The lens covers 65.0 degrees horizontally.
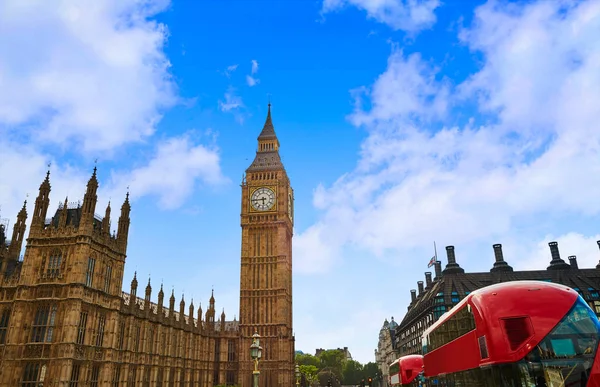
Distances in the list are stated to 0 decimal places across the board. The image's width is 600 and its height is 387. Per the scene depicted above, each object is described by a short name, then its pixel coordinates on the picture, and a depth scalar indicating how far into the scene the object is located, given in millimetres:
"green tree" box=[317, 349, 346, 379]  167875
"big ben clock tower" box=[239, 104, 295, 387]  83625
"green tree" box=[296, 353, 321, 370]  166862
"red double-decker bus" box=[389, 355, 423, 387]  38559
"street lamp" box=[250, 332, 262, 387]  22098
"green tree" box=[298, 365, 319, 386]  138588
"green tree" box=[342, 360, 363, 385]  157375
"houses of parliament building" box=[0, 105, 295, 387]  38906
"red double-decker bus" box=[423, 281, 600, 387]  15234
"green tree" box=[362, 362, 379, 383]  152625
